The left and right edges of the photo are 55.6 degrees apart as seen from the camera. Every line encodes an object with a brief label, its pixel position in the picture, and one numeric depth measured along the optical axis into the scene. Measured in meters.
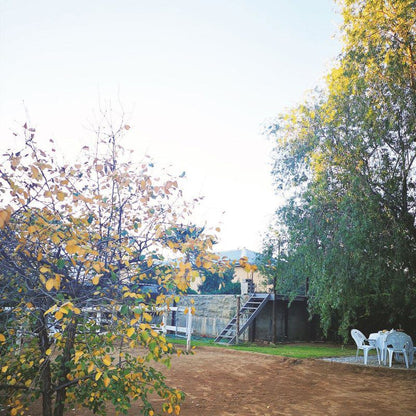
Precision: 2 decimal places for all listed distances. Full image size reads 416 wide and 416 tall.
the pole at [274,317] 14.72
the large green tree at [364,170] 9.42
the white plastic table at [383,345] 9.70
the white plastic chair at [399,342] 9.55
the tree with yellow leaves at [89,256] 2.79
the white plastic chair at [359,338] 10.29
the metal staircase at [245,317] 14.29
